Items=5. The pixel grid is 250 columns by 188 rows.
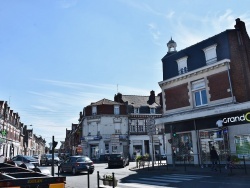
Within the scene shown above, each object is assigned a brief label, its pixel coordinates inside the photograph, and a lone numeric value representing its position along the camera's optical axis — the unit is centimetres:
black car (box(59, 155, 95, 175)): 1995
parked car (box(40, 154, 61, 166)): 3344
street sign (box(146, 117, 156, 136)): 2257
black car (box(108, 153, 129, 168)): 2714
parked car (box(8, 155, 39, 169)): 2510
